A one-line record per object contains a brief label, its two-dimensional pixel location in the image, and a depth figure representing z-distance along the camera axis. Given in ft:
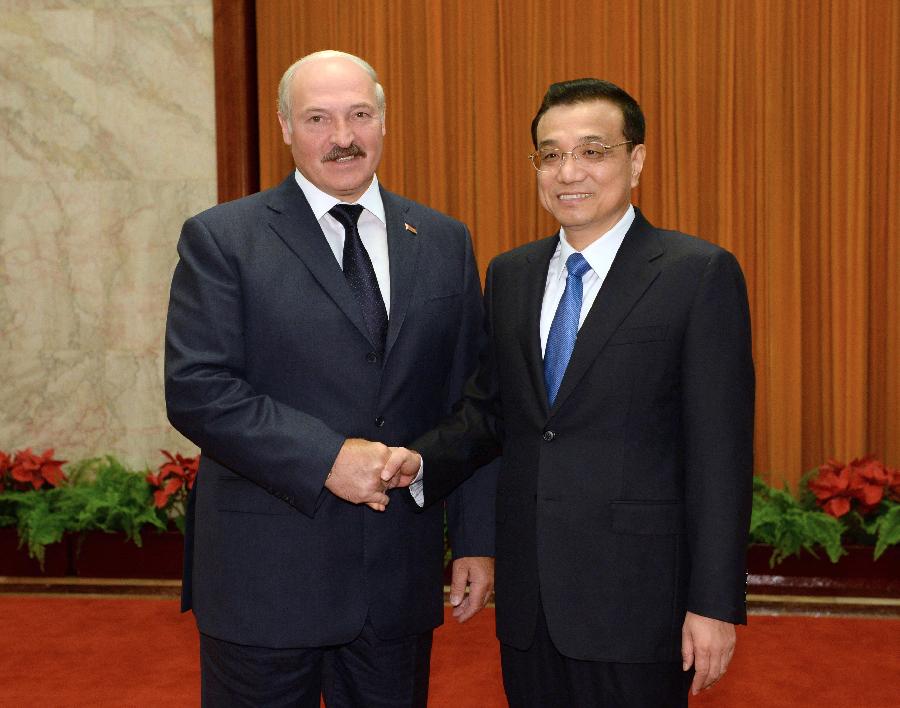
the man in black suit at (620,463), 6.23
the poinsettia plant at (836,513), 15.52
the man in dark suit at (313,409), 6.63
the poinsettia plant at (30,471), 17.93
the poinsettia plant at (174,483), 17.40
